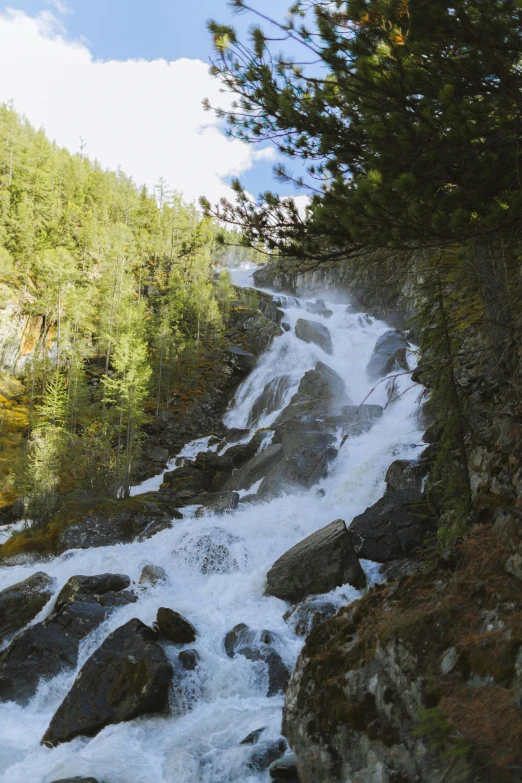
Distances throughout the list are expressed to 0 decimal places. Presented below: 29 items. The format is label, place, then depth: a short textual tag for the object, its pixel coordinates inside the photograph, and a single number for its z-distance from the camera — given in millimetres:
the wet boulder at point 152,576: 14688
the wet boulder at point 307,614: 11227
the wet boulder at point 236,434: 33156
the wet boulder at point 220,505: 20656
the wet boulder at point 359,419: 23469
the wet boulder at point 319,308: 51166
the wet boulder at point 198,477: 27031
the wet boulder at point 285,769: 6434
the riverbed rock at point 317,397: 28625
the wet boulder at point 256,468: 23891
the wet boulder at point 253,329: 45125
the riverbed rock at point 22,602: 13047
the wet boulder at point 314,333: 41488
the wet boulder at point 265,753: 7186
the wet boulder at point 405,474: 16156
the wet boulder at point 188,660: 10023
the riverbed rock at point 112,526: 19016
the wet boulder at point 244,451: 28564
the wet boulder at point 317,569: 12805
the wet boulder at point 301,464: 21094
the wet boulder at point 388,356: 32500
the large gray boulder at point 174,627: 10977
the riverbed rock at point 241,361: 42406
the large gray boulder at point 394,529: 13641
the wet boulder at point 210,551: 15953
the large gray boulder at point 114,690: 8883
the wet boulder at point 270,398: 34000
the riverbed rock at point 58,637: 10737
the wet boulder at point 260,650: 9641
